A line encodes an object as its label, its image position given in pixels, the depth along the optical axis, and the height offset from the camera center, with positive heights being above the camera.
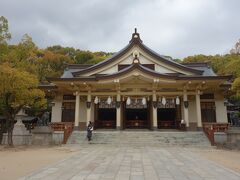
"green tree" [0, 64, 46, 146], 14.84 +2.07
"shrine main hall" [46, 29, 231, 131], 18.98 +2.57
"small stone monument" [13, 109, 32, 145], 18.16 -1.06
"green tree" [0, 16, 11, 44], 16.25 +6.72
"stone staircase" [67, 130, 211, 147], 15.77 -1.19
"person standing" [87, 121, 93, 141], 16.23 -0.68
